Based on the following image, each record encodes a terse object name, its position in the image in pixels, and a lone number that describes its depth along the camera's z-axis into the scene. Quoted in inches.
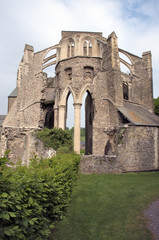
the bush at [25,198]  90.1
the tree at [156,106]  1065.1
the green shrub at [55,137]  524.7
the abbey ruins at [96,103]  495.2
